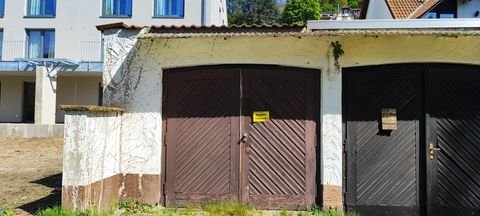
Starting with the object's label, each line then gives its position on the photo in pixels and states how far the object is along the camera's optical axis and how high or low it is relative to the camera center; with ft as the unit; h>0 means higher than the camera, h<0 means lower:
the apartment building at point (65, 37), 75.31 +16.51
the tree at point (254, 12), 167.53 +46.41
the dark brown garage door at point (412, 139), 22.86 -0.76
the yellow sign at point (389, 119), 22.95 +0.35
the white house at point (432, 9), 58.55 +17.33
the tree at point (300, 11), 187.42 +52.38
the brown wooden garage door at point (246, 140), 23.58 -0.92
